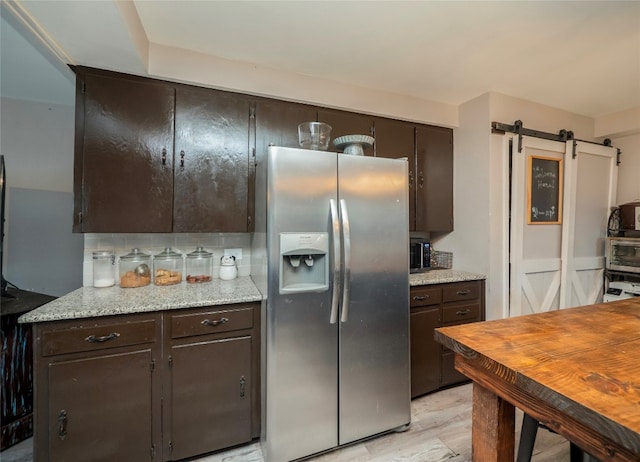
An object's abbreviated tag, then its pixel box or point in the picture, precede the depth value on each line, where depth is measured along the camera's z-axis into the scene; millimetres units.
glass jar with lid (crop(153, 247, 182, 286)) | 2058
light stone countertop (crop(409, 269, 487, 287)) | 2285
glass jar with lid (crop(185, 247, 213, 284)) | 2232
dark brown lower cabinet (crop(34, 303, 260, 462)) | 1431
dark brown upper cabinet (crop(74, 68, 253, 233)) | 1813
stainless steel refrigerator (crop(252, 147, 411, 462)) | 1614
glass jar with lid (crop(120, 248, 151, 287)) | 1955
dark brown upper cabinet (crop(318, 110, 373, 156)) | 2404
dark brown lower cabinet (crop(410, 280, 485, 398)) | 2266
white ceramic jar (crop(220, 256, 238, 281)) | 2244
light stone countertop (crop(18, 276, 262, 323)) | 1445
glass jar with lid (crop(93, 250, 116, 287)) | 1938
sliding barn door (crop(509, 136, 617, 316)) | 2617
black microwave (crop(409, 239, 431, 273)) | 2635
